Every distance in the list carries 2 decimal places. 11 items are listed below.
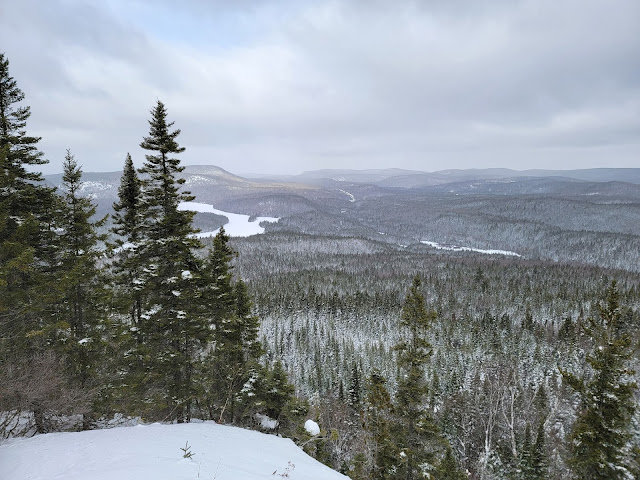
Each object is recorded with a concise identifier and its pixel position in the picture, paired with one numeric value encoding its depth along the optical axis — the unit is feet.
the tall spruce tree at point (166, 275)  56.44
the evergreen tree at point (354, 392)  167.63
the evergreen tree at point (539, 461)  104.68
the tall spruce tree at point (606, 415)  49.24
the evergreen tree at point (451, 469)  79.70
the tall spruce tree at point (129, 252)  58.23
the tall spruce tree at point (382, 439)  64.18
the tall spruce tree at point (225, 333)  65.87
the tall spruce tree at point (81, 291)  53.67
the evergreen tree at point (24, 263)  42.86
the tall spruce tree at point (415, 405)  58.90
